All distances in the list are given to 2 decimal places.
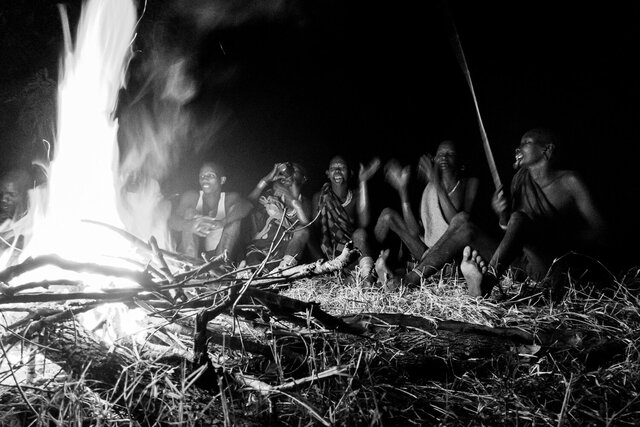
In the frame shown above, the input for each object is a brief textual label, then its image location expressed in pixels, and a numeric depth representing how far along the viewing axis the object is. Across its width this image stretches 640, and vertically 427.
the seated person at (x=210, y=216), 6.03
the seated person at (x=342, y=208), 5.69
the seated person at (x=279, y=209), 5.72
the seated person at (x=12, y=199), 5.35
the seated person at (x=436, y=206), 5.23
